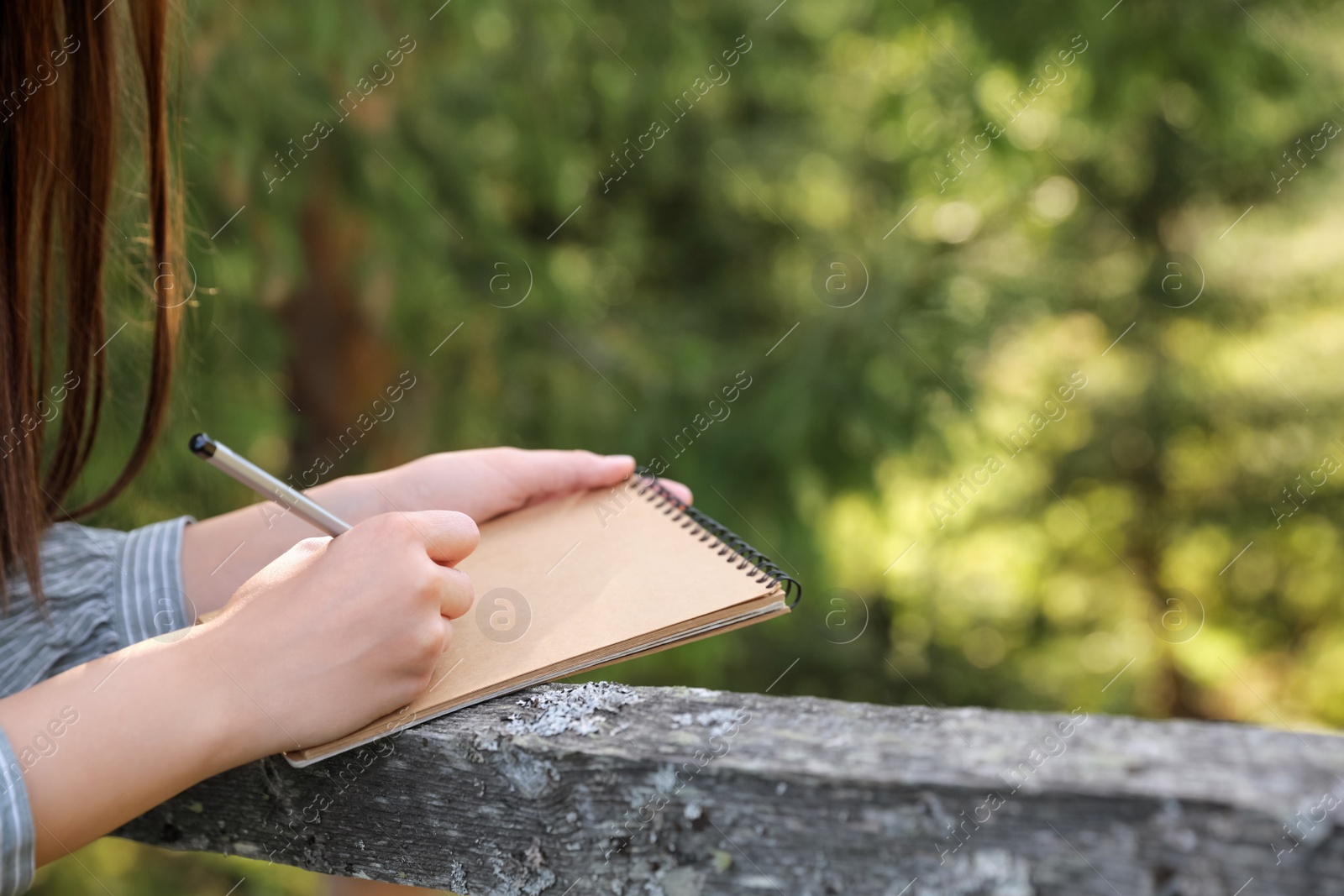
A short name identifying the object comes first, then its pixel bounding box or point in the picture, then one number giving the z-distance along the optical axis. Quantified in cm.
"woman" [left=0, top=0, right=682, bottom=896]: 131
